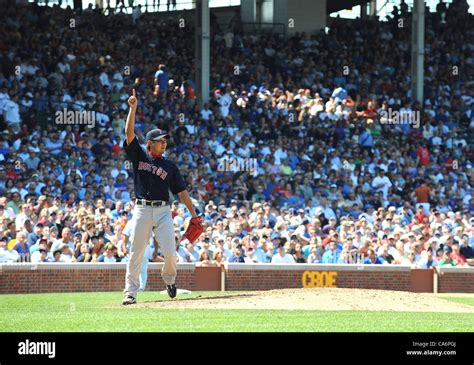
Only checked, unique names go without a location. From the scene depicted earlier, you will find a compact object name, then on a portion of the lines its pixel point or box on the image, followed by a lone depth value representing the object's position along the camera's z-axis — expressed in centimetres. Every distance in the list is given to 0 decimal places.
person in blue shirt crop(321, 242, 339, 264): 2014
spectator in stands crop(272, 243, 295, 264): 1950
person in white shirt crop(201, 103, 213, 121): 2700
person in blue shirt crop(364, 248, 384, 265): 2027
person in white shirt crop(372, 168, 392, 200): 2655
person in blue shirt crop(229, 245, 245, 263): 1956
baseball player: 1224
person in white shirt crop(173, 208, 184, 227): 2048
